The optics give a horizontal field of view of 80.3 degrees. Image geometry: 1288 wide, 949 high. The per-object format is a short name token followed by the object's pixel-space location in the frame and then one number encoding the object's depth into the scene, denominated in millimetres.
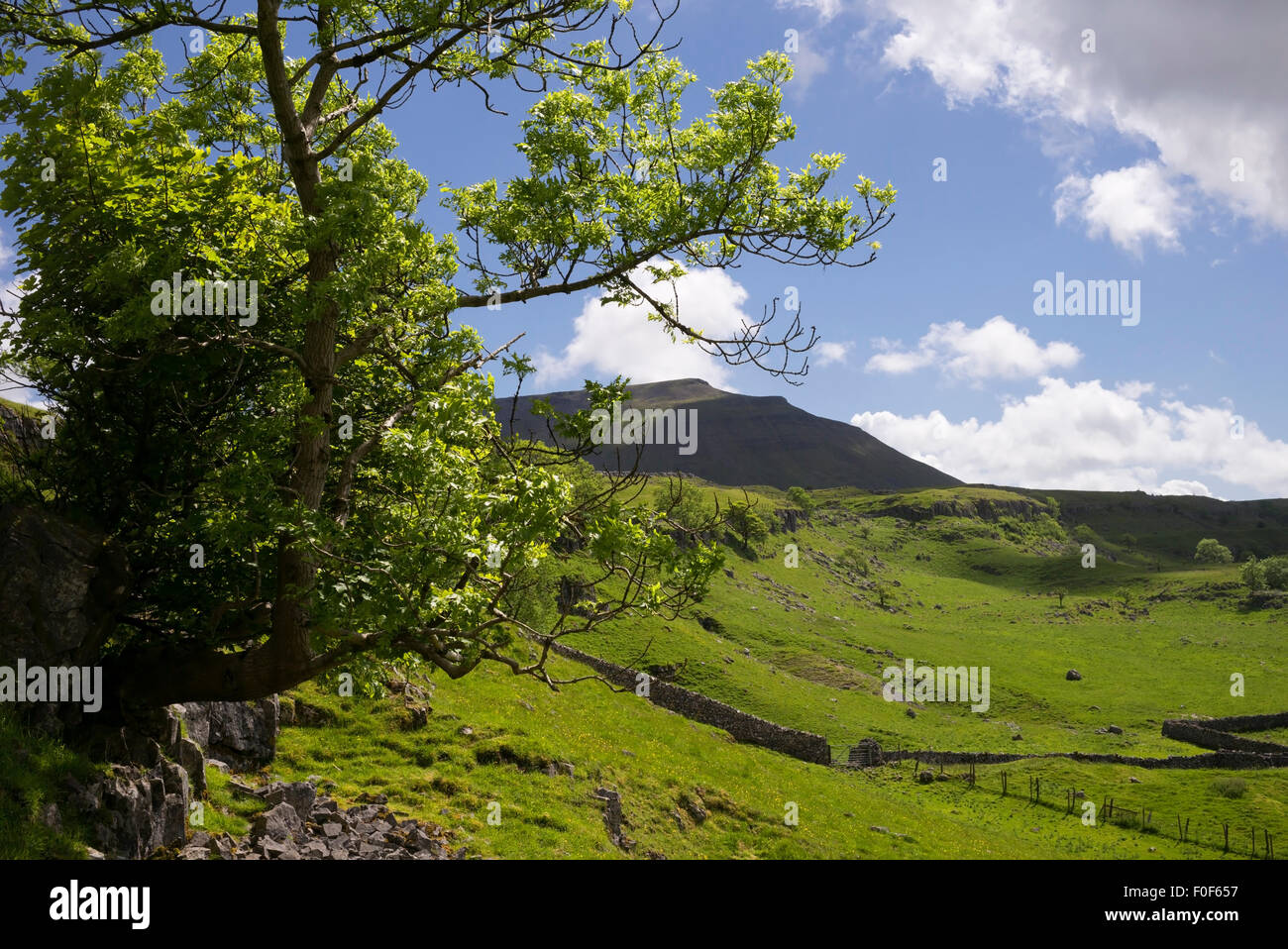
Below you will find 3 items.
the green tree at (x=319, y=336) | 9984
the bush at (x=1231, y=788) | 54250
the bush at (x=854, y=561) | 178125
